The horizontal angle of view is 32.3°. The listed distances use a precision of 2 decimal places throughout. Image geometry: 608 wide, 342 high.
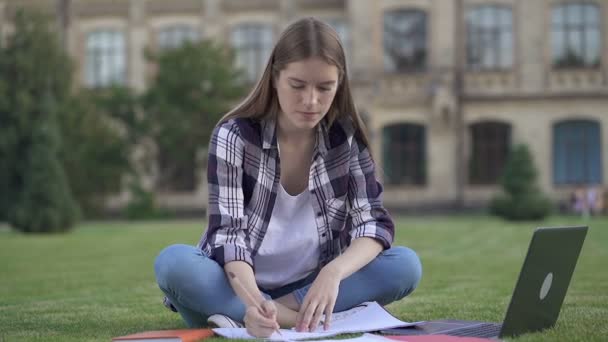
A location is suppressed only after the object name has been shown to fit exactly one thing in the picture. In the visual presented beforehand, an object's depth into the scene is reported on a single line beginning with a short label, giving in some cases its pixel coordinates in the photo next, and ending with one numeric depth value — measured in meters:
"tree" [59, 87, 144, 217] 29.84
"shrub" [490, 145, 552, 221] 26.52
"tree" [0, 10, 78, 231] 21.97
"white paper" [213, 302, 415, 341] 4.52
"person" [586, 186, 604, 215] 30.11
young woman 4.58
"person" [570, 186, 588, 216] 30.08
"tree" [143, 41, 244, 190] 30.59
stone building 32.03
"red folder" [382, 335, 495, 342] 4.41
